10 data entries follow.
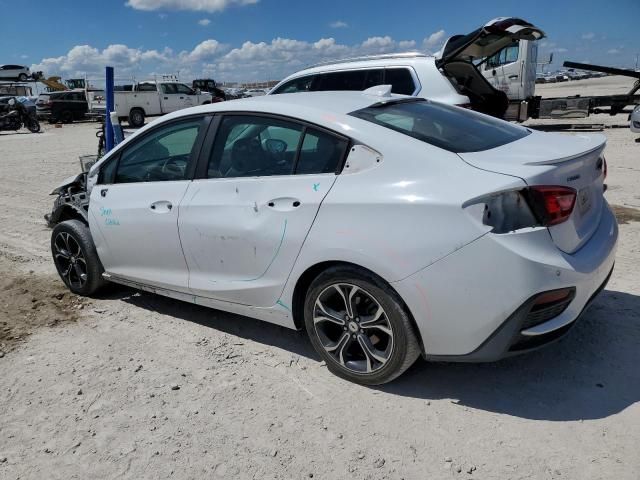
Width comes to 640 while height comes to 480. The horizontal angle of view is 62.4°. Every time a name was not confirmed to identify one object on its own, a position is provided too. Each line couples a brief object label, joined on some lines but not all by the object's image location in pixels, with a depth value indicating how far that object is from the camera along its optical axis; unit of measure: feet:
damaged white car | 8.02
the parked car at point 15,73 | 159.63
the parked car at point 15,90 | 156.80
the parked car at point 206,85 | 116.57
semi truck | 47.29
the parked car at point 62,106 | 100.73
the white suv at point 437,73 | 25.53
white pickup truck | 86.58
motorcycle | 86.48
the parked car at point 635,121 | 36.83
